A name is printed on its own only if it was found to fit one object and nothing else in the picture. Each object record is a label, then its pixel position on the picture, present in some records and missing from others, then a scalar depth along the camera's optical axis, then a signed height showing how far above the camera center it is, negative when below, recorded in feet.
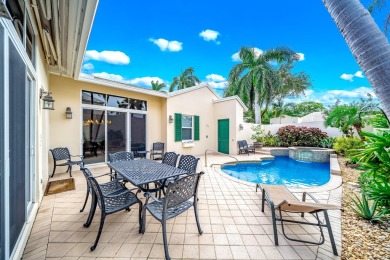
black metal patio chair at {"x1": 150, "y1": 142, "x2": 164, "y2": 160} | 25.19 -2.88
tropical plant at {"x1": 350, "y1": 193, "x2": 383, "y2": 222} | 8.61 -4.39
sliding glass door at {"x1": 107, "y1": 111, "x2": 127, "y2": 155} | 21.66 -0.06
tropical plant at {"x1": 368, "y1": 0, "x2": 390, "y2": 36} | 12.54 +10.78
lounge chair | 6.76 -3.64
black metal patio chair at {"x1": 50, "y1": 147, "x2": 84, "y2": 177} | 16.54 -2.72
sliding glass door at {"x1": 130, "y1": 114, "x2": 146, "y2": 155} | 24.09 -0.21
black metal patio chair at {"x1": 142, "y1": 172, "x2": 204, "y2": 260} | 6.81 -3.25
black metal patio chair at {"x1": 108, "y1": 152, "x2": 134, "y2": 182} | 13.44 -2.28
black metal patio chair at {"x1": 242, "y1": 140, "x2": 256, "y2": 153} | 31.97 -3.40
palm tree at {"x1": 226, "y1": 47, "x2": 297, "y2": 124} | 39.22 +13.94
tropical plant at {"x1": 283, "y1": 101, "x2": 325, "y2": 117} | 88.64 +12.61
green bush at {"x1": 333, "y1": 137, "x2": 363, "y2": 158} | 26.35 -2.24
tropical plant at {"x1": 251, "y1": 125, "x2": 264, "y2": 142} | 38.74 -0.47
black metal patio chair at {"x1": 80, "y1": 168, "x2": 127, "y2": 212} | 9.30 -3.39
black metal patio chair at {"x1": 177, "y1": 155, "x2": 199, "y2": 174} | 12.06 -2.51
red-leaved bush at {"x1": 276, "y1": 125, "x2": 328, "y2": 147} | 35.60 -1.20
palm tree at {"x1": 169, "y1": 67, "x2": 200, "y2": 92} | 58.23 +18.39
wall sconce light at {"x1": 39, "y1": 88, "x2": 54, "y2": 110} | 12.18 +2.28
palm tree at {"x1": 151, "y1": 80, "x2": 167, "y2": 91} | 63.93 +17.80
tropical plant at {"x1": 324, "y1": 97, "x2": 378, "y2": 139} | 22.78 +1.99
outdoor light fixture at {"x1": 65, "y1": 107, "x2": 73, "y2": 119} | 18.10 +1.95
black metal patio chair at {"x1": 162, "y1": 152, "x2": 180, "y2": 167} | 13.58 -2.40
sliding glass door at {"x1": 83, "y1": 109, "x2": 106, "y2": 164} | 19.93 -0.57
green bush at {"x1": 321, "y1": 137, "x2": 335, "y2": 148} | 33.31 -2.38
